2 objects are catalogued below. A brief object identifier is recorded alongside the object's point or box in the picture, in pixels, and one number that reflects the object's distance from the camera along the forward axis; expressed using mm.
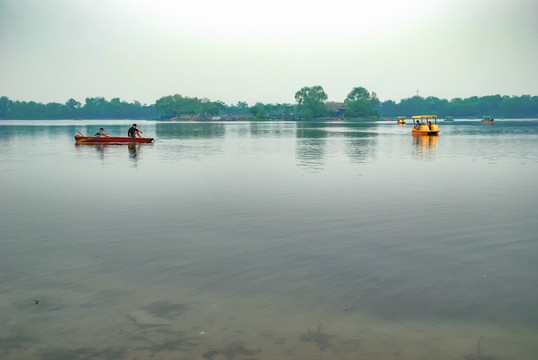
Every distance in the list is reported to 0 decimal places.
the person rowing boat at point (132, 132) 45250
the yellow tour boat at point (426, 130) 61766
